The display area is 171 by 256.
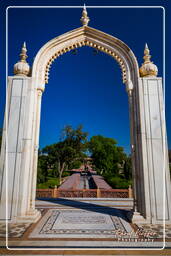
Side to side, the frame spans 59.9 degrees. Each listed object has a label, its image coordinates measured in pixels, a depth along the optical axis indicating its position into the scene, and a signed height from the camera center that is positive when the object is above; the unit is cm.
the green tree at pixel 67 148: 2262 +58
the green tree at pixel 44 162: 2138 -160
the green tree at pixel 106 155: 2814 -58
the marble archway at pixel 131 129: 450 +74
